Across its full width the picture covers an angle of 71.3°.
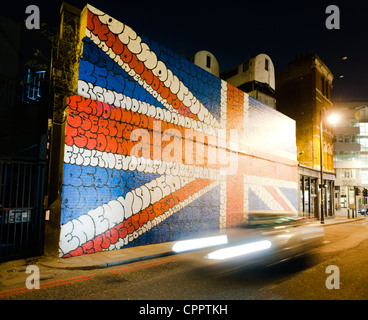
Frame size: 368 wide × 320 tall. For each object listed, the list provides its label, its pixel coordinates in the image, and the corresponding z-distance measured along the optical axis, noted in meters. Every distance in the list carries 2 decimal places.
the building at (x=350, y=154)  45.91
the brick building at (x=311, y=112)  27.39
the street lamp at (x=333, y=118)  21.33
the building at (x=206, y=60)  19.97
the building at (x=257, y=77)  22.81
